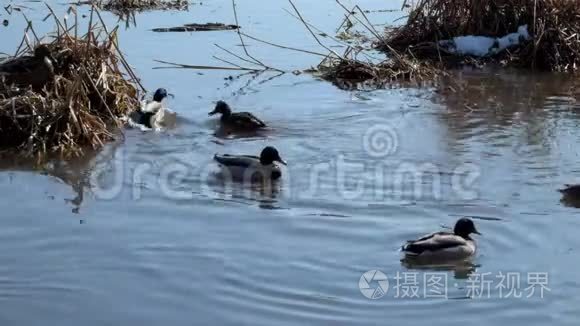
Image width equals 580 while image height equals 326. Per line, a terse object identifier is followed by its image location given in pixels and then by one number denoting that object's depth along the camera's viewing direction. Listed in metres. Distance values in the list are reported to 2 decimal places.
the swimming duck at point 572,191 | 8.66
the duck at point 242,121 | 11.38
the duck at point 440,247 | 7.35
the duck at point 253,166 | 9.56
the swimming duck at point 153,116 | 11.25
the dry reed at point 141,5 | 19.41
